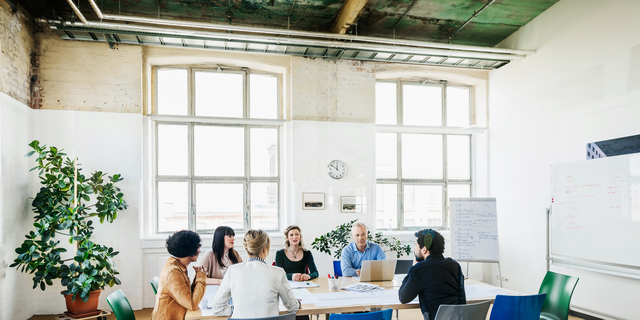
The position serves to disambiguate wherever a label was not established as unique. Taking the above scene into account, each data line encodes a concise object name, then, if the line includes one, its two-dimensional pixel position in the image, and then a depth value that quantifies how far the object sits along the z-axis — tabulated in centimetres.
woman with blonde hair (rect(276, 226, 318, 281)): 470
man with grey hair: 482
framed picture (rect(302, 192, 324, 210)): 664
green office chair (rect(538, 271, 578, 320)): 373
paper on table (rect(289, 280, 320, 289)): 397
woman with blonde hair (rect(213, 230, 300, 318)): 276
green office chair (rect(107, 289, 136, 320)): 292
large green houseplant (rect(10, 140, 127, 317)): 497
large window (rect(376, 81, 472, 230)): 744
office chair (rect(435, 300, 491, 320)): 295
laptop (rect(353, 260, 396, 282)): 414
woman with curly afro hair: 282
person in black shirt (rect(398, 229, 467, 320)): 315
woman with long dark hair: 431
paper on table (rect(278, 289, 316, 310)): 340
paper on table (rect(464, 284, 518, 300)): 366
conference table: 321
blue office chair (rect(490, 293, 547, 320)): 316
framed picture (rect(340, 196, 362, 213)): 679
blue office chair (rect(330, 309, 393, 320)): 260
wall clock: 677
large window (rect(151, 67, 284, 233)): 661
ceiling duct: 538
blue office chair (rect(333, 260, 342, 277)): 509
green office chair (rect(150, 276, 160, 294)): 371
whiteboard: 449
